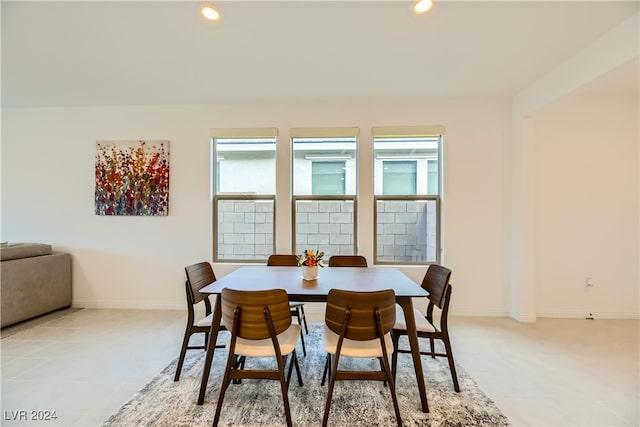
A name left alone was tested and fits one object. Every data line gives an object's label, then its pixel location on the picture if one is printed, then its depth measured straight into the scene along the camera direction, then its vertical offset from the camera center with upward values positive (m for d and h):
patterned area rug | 1.65 -1.24
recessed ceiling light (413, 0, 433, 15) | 1.87 +1.46
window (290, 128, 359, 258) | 3.63 +0.29
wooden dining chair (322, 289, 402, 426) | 1.54 -0.63
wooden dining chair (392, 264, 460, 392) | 1.92 -0.80
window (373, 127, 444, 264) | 3.57 +0.21
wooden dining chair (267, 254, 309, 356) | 2.85 -0.49
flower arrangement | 2.18 -0.36
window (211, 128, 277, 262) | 3.69 +0.19
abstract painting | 3.61 +0.48
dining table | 1.79 -0.53
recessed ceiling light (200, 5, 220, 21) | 1.95 +1.47
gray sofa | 2.94 -0.79
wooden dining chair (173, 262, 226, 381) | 2.01 -0.67
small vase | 2.18 -0.46
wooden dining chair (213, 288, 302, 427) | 1.57 -0.64
